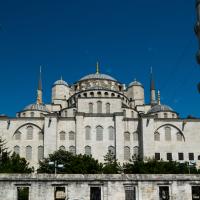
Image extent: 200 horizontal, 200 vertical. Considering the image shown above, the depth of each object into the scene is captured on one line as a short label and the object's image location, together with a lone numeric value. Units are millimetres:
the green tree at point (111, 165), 42822
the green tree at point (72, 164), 43322
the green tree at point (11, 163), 41822
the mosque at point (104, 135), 53781
